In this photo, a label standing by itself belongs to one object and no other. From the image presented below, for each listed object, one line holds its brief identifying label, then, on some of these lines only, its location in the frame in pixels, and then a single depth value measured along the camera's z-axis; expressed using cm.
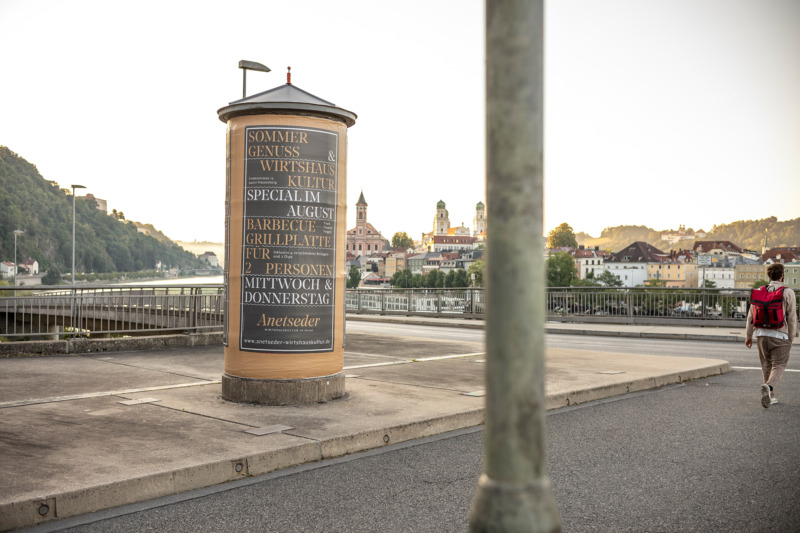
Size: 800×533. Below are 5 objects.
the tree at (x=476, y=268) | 18792
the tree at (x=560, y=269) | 17862
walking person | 857
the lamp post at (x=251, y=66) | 1767
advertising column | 774
